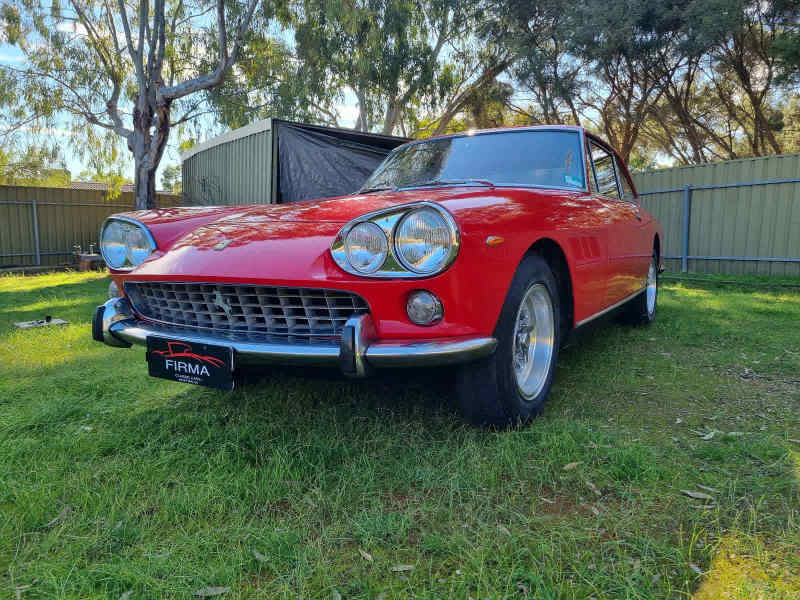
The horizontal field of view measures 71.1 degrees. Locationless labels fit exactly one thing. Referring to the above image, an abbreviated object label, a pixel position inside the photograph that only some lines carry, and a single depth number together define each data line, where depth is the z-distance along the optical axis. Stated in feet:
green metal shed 22.11
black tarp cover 22.08
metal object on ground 16.35
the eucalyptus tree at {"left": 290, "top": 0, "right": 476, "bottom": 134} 49.24
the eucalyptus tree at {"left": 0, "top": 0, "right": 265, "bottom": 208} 38.73
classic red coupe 6.33
